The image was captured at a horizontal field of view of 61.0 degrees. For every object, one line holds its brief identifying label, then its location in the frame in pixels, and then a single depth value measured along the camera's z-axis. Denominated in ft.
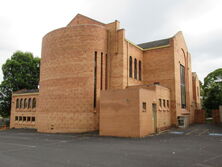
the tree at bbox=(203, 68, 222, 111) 114.21
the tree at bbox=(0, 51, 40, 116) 124.57
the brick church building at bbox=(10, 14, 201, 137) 62.75
